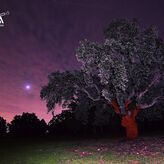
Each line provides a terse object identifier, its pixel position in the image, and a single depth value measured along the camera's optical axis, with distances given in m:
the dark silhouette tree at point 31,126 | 100.73
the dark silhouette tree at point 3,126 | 101.93
